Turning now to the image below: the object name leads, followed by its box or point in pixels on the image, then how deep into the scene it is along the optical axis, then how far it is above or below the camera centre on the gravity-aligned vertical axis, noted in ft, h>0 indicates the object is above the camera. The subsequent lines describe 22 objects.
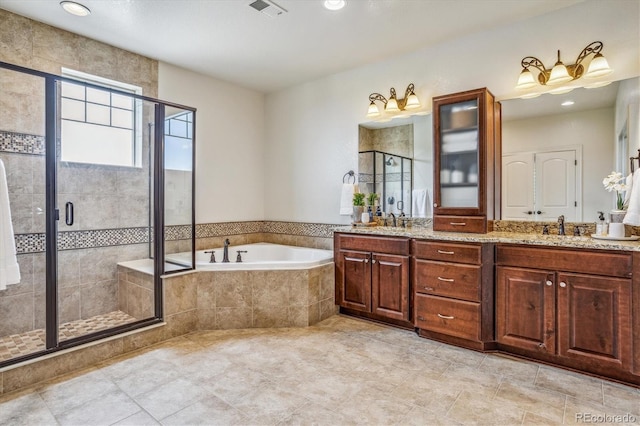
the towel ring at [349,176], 13.10 +1.40
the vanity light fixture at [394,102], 11.62 +3.76
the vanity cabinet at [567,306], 7.28 -2.07
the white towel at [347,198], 12.67 +0.55
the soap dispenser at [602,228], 8.34 -0.36
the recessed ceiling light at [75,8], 8.67 +5.16
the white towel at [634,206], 7.43 +0.15
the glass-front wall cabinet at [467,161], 9.81 +1.52
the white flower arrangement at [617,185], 8.24 +0.66
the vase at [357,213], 12.41 +0.00
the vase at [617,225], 7.97 -0.27
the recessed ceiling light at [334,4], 8.69 +5.22
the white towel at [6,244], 7.09 -0.63
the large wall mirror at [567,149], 8.62 +1.68
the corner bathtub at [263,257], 10.90 -1.60
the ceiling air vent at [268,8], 8.71 +5.20
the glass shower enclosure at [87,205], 8.29 +0.22
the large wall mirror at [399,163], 11.50 +1.72
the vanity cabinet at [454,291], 8.86 -2.07
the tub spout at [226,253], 12.79 -1.49
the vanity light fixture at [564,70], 8.55 +3.65
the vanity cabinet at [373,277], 10.43 -2.00
